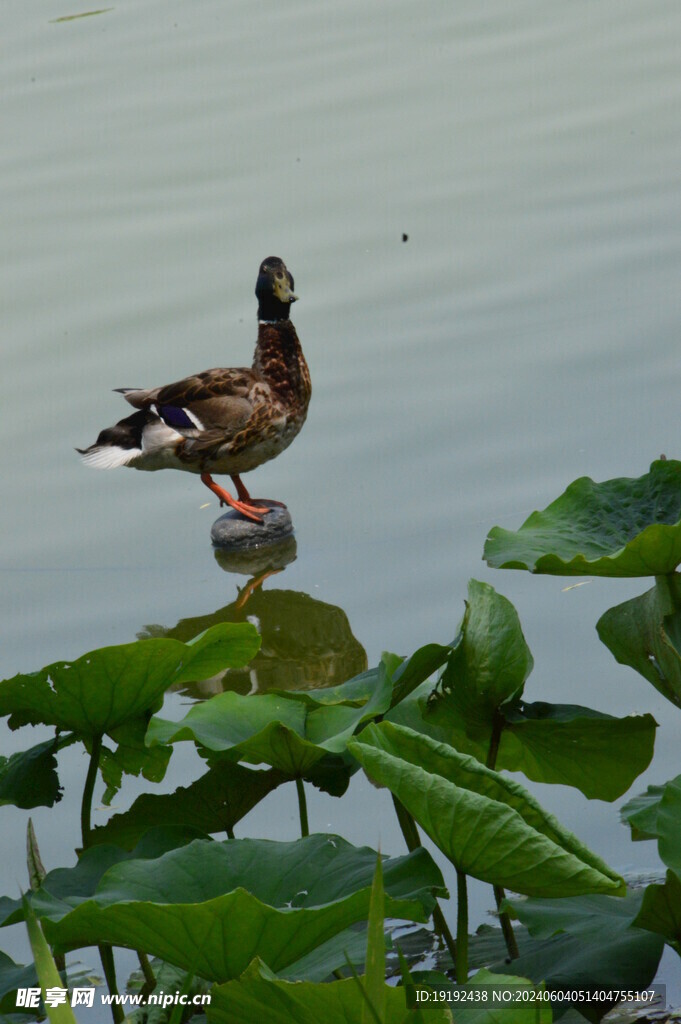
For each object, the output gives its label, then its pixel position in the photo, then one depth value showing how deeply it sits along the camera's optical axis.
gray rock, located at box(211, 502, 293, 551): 13.36
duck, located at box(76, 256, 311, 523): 13.40
